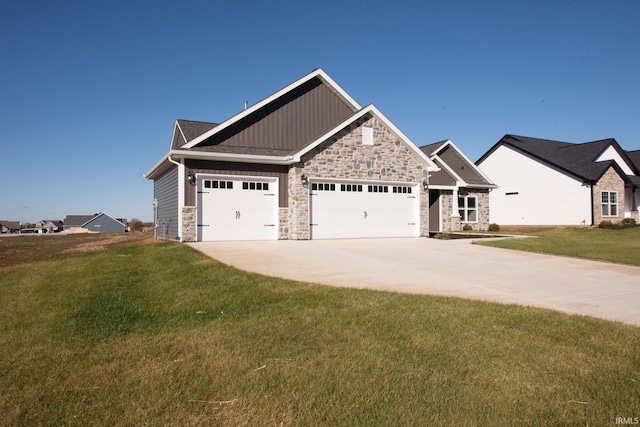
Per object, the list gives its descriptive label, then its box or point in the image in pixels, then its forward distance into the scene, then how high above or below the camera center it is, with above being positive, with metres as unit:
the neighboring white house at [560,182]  25.09 +2.81
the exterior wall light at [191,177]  13.95 +1.74
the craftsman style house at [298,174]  14.39 +2.02
